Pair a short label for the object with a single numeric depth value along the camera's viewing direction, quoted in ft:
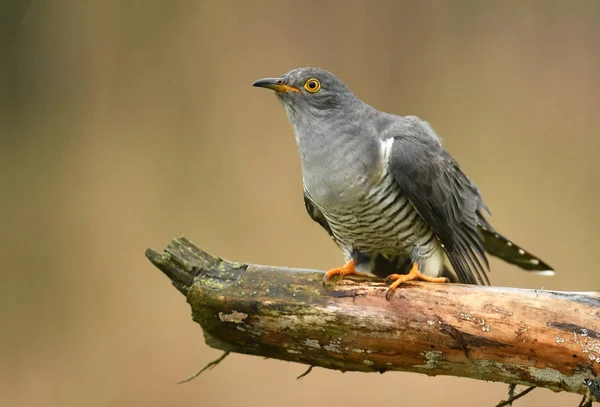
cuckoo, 15.17
